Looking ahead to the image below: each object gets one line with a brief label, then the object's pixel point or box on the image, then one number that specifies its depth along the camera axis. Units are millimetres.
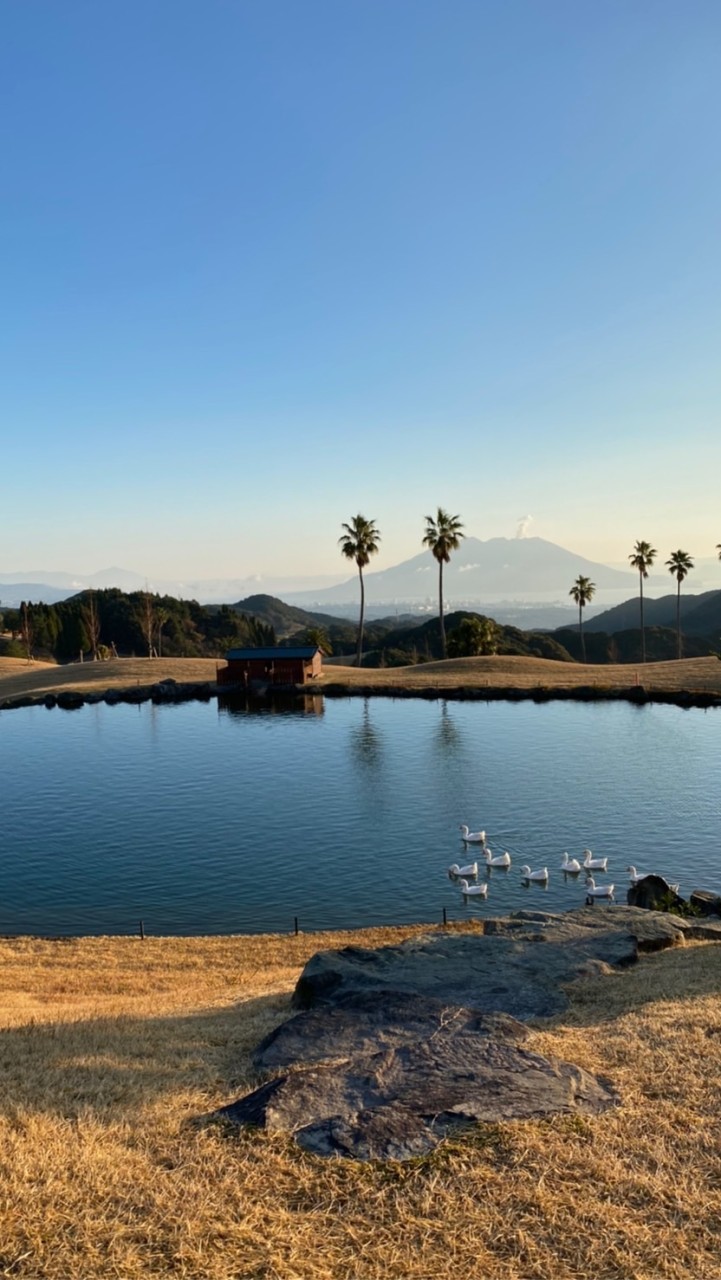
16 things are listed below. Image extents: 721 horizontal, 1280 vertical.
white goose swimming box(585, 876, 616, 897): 29159
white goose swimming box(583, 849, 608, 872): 31719
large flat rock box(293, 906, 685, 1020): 14422
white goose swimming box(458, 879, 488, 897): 30219
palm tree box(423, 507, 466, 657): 105500
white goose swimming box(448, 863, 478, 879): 31797
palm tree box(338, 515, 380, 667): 110250
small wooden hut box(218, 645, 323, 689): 88750
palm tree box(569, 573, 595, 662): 120125
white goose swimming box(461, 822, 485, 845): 35844
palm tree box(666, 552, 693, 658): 116125
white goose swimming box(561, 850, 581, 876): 31656
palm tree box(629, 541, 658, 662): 117988
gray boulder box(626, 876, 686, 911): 26719
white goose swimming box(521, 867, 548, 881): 31469
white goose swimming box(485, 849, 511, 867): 33206
